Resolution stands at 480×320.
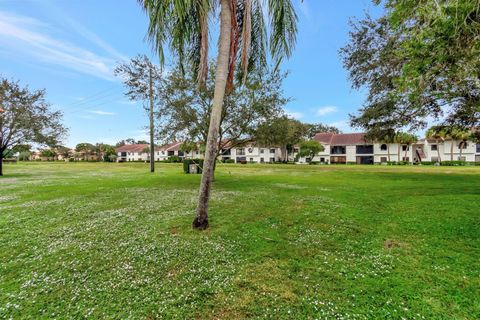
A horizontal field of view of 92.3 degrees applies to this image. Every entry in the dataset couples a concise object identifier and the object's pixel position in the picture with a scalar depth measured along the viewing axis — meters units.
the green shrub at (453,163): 49.28
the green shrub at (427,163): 55.62
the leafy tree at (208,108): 15.77
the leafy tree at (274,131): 16.84
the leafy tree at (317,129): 83.91
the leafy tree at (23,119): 24.91
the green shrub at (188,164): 28.03
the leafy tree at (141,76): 16.79
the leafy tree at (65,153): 94.01
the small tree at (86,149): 92.56
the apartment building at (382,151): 56.22
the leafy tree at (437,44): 4.53
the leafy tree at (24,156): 92.16
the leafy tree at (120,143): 118.84
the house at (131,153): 98.81
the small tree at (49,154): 90.69
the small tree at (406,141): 54.05
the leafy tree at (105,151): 89.15
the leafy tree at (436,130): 18.28
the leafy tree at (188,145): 18.06
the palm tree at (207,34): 6.04
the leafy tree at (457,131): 17.44
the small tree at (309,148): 58.72
